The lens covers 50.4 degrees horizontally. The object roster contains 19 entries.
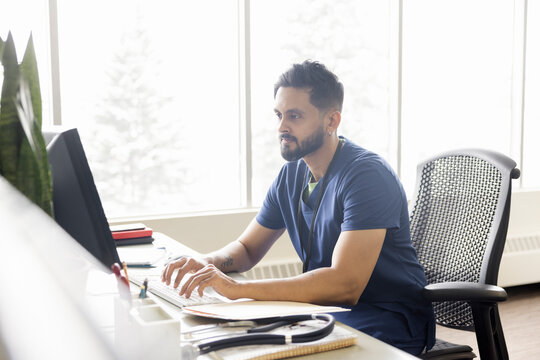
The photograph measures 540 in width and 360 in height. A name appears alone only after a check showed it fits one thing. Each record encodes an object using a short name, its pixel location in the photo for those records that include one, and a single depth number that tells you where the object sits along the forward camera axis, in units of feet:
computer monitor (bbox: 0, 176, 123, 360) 2.44
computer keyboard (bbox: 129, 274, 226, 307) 4.03
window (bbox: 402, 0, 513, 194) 11.94
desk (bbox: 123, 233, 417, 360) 3.14
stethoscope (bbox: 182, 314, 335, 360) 3.09
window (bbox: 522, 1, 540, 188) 13.16
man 4.54
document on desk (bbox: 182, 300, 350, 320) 3.53
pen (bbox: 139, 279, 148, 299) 2.76
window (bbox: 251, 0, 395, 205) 10.35
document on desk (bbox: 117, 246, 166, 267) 5.14
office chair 4.68
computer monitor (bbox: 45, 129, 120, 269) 3.35
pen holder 2.43
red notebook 6.12
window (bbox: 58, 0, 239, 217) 9.02
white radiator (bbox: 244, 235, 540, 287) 12.38
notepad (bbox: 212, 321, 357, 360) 3.03
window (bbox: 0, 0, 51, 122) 8.32
